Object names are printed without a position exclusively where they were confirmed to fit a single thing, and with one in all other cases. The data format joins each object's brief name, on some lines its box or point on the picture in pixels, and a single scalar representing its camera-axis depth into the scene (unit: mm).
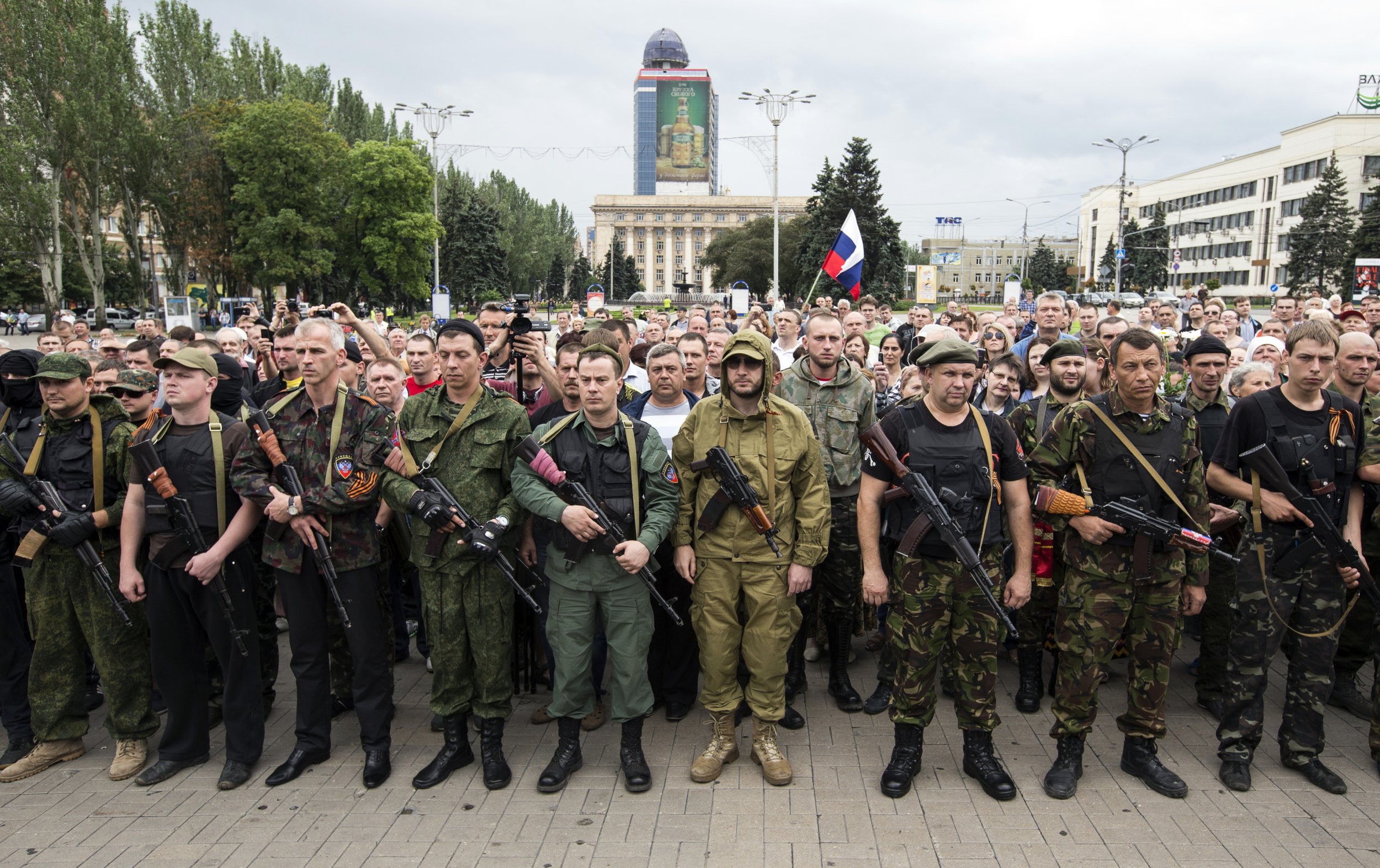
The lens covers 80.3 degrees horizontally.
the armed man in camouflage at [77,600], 4520
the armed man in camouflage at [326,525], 4266
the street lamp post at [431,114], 34719
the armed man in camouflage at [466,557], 4246
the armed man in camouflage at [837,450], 5016
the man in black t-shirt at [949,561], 4043
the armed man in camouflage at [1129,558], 4039
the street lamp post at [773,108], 29859
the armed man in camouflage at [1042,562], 5117
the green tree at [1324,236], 53250
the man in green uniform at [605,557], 4145
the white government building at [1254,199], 66312
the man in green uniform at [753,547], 4172
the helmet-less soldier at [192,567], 4324
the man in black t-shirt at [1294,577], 4168
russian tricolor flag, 13188
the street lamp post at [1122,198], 41469
